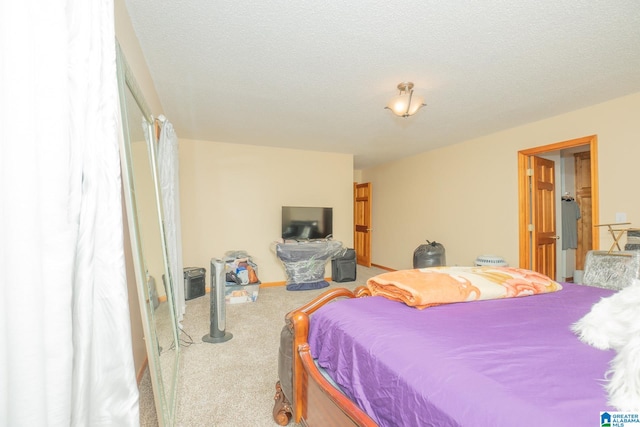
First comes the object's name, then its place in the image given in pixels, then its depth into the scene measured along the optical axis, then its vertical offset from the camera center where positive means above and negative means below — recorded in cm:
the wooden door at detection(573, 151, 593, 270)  482 +25
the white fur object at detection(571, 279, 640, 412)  69 -39
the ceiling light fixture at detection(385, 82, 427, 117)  269 +110
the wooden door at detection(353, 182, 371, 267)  666 -13
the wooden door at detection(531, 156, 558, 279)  392 +2
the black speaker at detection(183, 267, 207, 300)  399 -92
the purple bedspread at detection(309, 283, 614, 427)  72 -45
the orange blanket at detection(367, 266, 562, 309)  145 -37
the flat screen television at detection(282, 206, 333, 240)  499 -9
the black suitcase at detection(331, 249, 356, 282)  512 -88
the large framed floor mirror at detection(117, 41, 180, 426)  132 -15
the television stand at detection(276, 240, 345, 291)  456 -69
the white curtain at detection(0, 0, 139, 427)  62 -2
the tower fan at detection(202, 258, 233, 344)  273 -85
